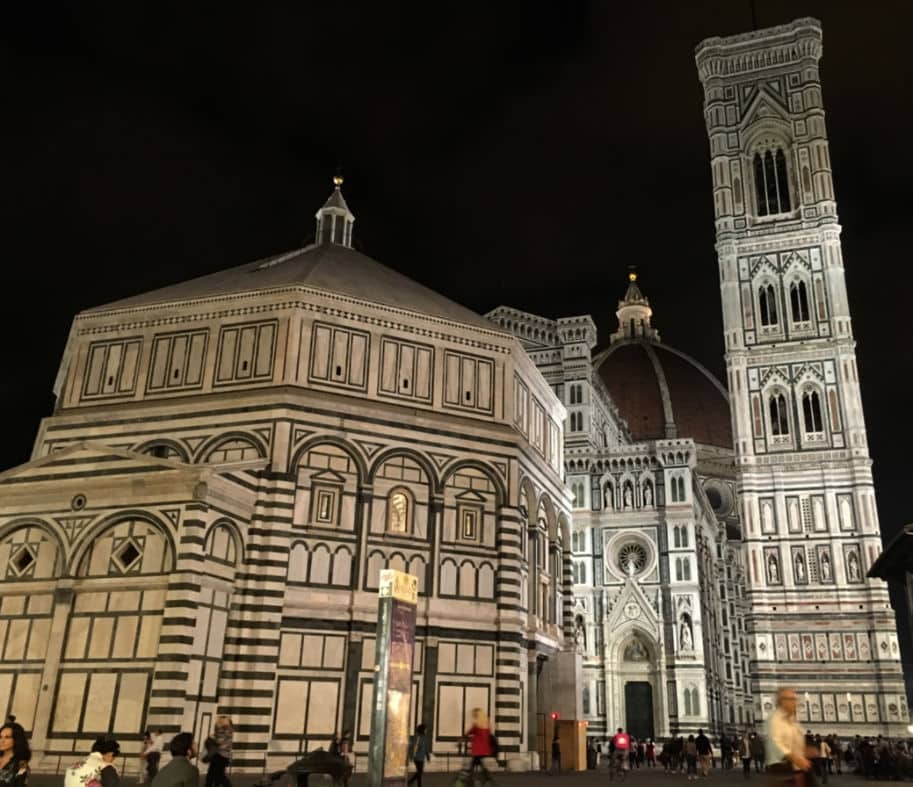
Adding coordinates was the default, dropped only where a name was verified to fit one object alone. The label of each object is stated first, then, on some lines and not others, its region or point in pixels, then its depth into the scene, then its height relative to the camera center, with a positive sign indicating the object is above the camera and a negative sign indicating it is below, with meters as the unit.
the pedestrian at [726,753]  31.86 -1.08
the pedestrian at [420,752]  14.81 -0.67
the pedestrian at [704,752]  24.44 -0.82
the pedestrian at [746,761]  24.52 -1.03
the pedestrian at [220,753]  12.17 -0.68
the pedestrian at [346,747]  16.80 -0.71
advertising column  12.26 +0.38
